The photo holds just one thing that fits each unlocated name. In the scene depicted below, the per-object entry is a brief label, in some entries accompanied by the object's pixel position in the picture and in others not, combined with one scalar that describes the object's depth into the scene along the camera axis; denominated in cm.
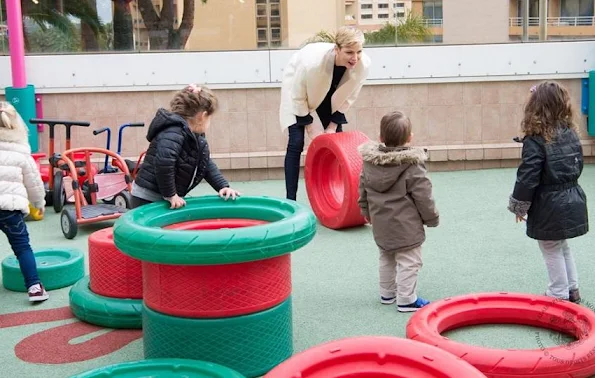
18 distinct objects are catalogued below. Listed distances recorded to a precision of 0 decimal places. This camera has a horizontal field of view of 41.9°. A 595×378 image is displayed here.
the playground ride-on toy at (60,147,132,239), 645
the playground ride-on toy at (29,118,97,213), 694
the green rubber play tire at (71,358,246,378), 292
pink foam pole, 837
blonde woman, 621
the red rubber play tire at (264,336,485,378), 256
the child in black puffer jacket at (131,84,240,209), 405
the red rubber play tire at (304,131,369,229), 621
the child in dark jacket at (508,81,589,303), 414
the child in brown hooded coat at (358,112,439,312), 434
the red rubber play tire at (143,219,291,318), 336
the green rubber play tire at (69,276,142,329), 415
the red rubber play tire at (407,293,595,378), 329
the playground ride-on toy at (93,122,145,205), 715
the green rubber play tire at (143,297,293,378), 340
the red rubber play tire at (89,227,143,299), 422
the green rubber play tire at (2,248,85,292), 494
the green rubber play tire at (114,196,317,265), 322
